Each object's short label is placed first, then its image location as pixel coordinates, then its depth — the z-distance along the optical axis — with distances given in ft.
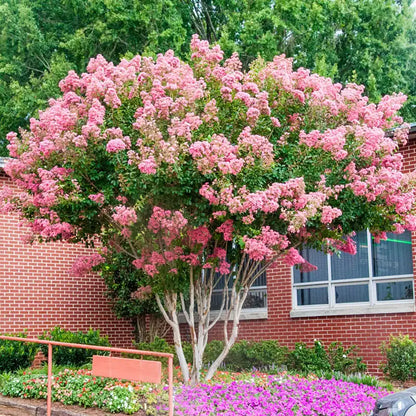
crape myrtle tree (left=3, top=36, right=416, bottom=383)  28.86
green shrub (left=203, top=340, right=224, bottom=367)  48.42
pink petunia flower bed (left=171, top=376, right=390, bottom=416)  28.81
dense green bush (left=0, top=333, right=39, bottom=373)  43.63
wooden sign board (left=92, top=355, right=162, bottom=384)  26.99
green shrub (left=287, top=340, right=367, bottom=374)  43.19
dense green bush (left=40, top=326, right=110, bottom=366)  47.42
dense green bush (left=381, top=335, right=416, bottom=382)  38.99
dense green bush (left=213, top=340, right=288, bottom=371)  45.42
